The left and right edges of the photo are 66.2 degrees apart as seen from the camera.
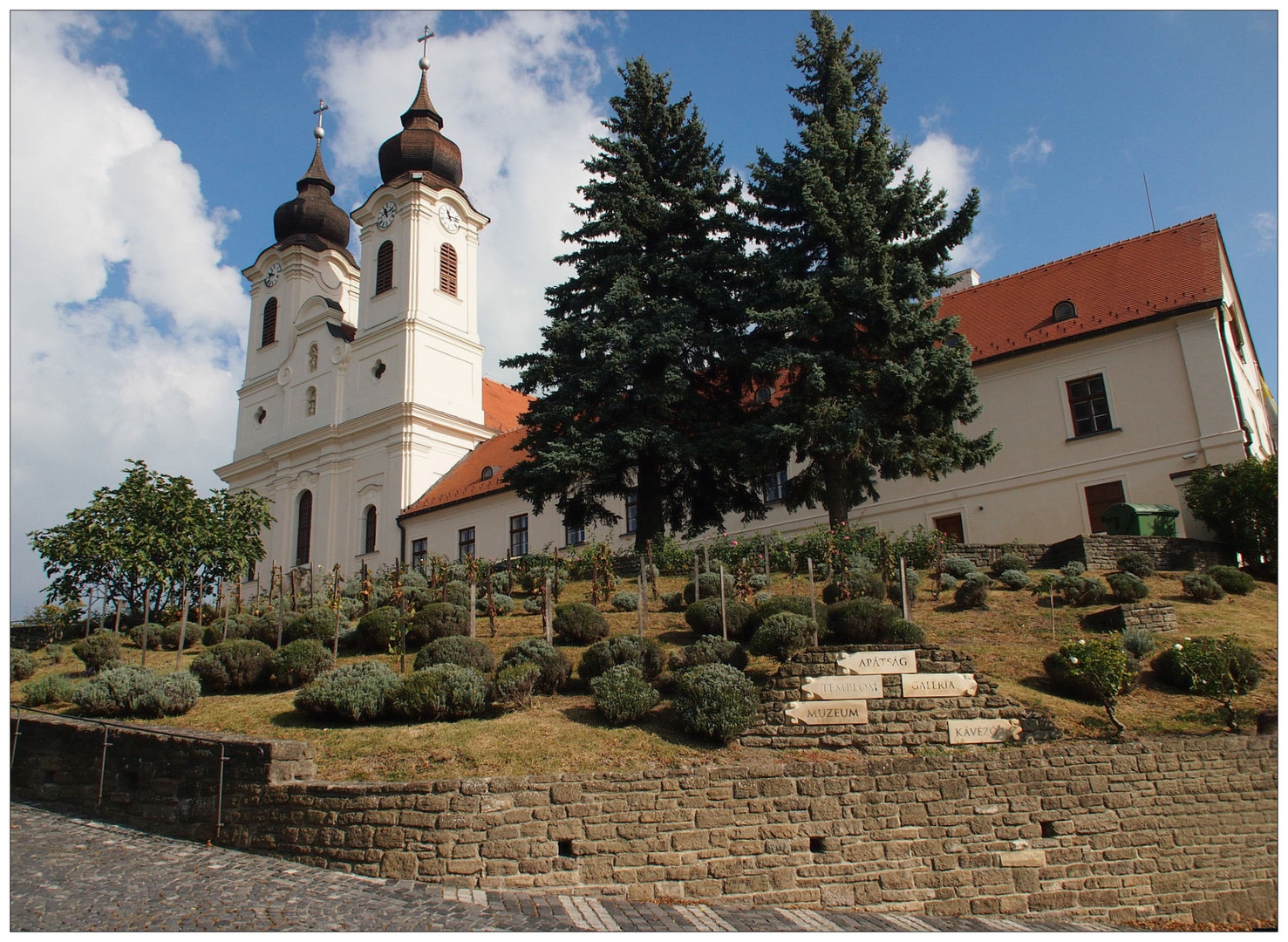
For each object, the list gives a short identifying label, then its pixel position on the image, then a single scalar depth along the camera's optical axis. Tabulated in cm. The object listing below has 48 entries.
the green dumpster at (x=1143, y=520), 2048
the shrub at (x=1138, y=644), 1382
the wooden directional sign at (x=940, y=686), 1173
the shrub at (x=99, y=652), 1561
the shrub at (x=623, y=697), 1170
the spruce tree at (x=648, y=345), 2144
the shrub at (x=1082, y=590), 1623
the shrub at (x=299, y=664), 1412
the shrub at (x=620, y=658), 1309
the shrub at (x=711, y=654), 1308
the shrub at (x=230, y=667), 1395
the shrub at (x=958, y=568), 1808
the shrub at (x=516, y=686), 1225
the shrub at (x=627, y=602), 1788
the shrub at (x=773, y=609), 1454
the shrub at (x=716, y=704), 1121
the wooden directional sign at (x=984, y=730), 1154
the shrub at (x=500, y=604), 1781
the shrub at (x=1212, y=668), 1259
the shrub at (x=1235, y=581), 1716
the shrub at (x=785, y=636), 1350
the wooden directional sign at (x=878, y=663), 1183
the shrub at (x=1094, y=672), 1223
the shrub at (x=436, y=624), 1582
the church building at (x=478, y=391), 2328
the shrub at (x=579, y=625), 1541
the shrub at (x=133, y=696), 1273
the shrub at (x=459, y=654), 1341
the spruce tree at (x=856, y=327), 1997
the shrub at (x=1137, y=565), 1798
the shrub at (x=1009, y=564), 1831
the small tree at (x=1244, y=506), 1894
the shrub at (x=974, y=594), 1647
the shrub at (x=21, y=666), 1566
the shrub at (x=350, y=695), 1210
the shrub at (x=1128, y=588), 1595
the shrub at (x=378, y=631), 1603
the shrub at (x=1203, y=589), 1659
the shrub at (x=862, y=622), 1338
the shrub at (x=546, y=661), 1292
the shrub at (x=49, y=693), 1357
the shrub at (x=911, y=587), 1691
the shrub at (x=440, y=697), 1198
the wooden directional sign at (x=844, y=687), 1167
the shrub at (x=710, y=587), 1714
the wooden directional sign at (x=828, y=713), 1156
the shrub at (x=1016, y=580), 1738
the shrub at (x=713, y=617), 1480
